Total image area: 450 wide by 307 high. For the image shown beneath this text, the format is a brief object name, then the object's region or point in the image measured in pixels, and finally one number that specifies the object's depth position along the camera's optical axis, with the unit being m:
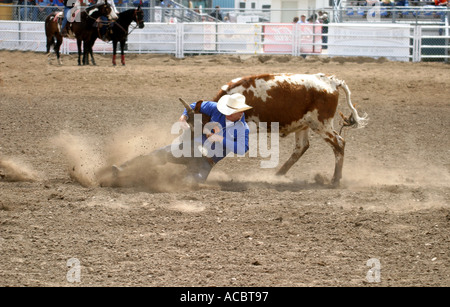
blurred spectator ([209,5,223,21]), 26.44
